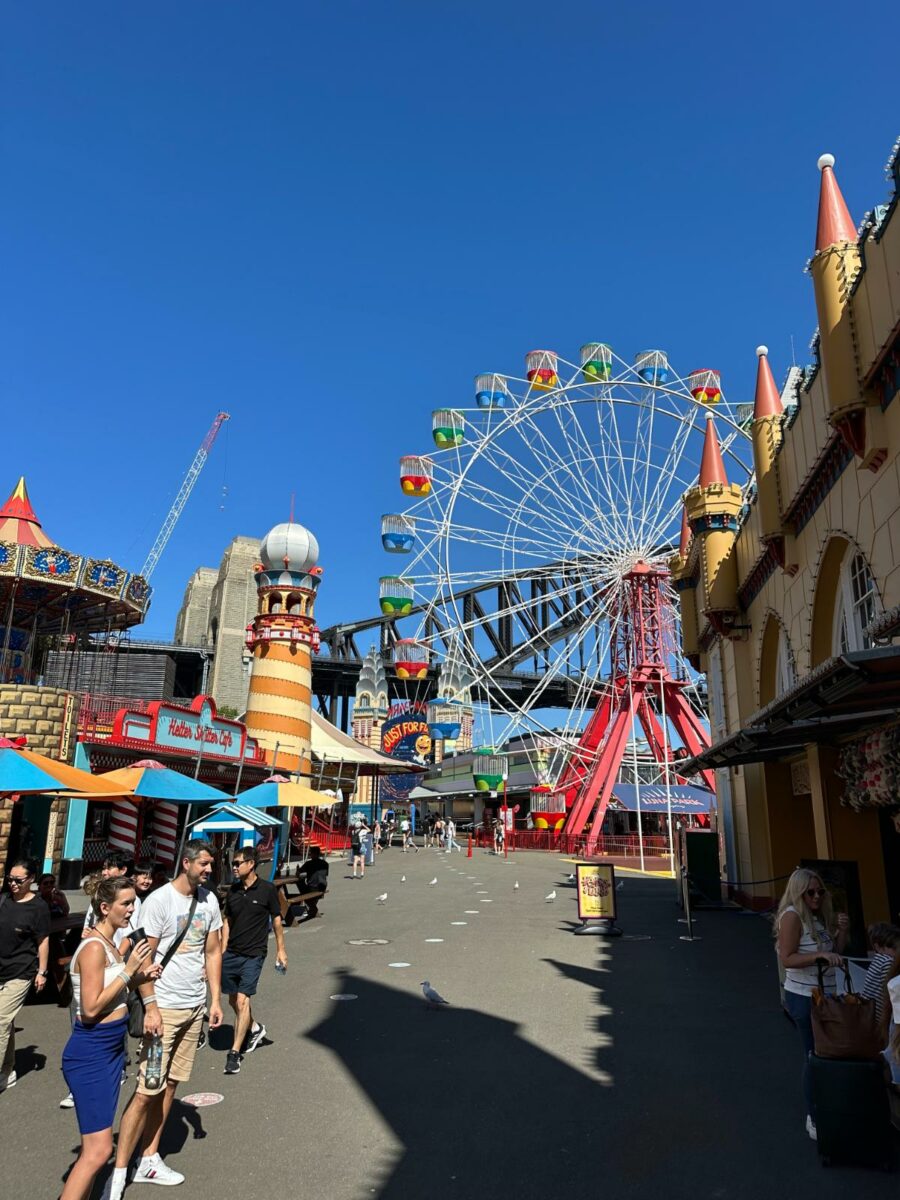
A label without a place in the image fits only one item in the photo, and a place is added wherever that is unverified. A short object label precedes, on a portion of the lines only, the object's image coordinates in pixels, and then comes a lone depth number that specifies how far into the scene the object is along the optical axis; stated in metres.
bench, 14.99
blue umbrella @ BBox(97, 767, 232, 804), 14.20
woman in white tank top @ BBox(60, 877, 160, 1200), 4.02
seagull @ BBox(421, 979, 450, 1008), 8.57
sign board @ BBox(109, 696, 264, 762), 22.38
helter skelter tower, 29.69
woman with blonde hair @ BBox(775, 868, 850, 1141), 5.32
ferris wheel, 29.19
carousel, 24.67
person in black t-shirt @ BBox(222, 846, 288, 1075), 6.98
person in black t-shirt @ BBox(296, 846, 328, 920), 16.11
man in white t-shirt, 4.49
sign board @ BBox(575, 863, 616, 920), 14.12
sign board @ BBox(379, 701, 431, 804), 51.53
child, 5.52
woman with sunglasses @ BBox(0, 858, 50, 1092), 6.06
